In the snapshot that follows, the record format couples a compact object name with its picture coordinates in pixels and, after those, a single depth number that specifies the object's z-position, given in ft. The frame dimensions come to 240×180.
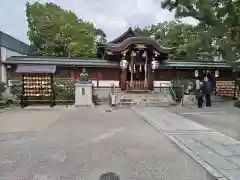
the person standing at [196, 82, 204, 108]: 34.44
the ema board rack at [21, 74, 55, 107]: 36.67
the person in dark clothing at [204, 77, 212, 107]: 35.17
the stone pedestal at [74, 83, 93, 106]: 36.81
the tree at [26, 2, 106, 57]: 68.91
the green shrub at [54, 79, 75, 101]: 38.69
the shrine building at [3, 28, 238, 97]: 46.74
